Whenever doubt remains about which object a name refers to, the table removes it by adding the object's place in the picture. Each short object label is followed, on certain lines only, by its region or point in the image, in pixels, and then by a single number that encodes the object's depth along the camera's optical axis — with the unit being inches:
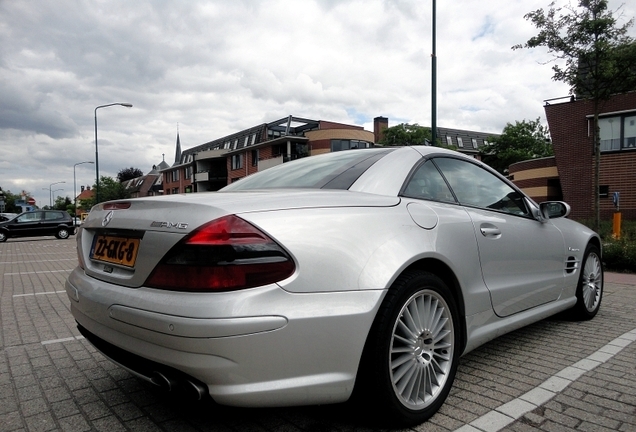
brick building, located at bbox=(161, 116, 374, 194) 1740.9
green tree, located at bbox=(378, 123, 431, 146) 1721.2
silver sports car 64.2
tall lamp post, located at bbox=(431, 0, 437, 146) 398.0
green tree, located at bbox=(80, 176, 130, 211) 2402.8
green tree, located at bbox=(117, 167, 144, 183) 3811.5
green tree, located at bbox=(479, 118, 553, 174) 1868.8
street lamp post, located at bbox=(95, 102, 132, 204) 1123.8
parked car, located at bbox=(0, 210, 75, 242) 845.8
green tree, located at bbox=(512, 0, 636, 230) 430.0
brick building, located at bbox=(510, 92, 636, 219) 808.9
